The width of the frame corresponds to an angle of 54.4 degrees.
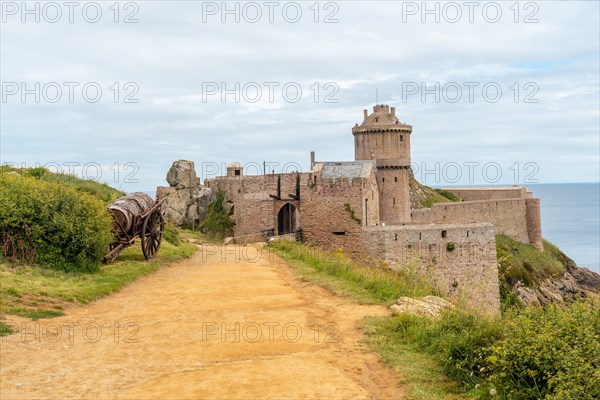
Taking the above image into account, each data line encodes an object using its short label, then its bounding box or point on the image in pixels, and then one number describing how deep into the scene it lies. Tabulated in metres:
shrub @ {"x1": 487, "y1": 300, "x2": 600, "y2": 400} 5.88
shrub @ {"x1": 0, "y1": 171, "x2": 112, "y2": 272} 14.16
